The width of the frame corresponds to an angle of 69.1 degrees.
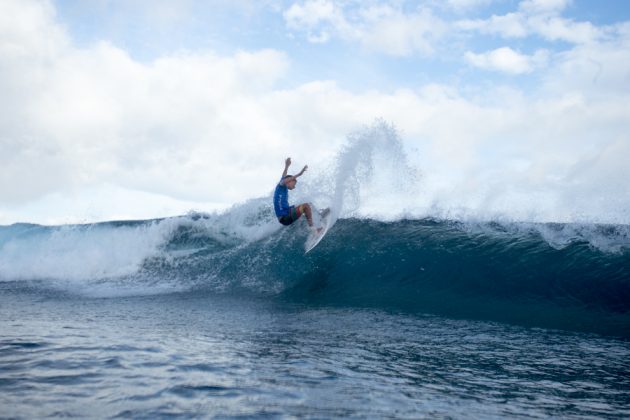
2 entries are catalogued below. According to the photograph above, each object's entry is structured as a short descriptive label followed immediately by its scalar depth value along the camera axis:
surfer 10.71
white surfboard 11.57
